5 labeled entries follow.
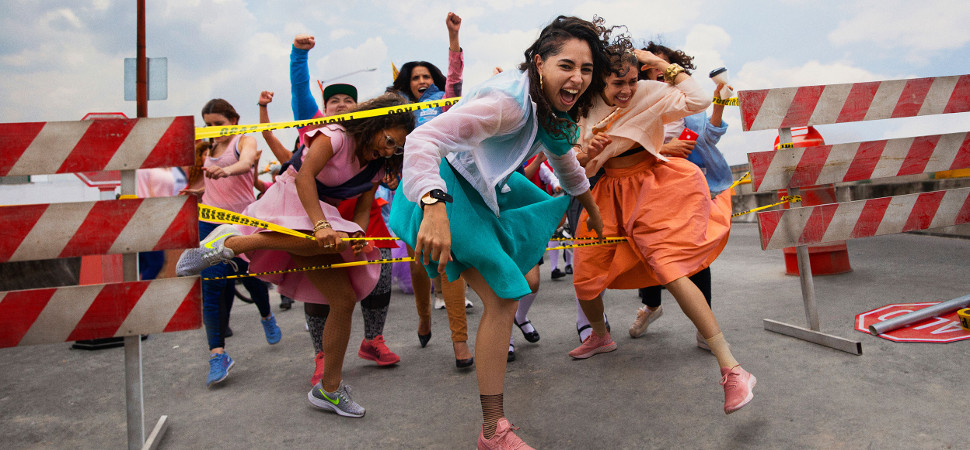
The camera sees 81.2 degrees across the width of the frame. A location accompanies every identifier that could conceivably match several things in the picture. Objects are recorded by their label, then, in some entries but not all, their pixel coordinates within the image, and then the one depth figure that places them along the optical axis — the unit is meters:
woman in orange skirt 2.86
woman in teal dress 1.98
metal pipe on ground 3.30
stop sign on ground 3.12
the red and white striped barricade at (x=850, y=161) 3.38
